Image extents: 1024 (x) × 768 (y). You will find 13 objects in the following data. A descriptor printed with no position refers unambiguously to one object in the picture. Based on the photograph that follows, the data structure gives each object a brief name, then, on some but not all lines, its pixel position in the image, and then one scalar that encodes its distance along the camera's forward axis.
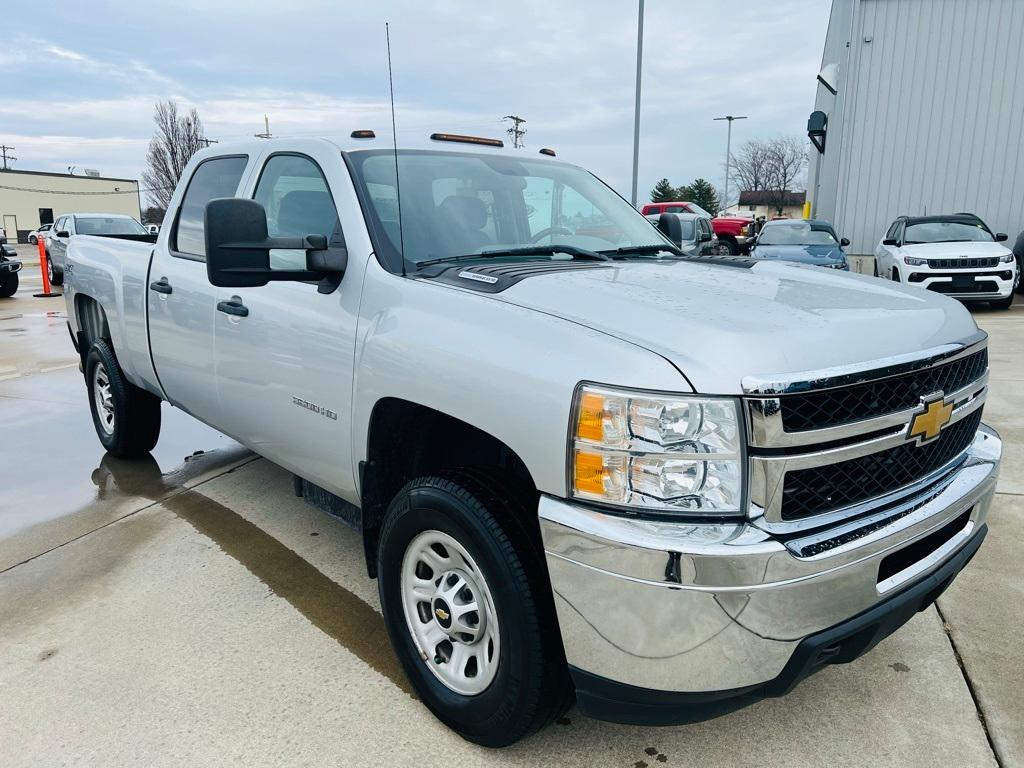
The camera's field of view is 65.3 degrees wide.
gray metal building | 16.27
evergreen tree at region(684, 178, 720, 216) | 75.69
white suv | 12.27
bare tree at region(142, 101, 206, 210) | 52.59
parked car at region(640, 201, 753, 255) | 26.43
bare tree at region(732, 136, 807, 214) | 66.75
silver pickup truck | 1.86
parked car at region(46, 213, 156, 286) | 18.42
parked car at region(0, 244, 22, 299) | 15.93
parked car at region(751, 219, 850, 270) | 13.20
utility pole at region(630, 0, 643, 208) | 18.30
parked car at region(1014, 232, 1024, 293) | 14.77
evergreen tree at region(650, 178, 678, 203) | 75.06
